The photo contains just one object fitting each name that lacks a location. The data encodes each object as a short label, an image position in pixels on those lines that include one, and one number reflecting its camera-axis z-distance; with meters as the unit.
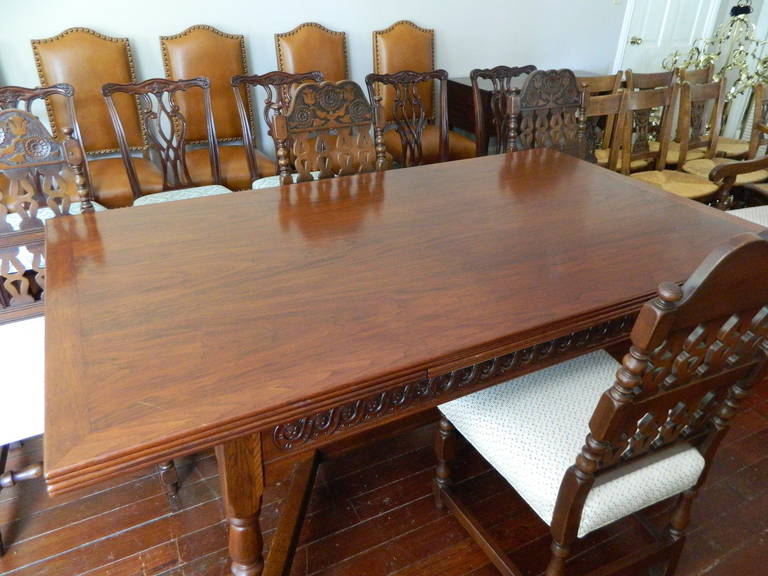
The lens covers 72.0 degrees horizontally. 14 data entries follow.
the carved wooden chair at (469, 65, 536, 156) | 2.91
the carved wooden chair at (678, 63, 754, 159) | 3.12
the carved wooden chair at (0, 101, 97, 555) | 1.26
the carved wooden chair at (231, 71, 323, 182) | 2.55
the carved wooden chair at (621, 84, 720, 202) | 2.59
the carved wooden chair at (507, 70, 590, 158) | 2.04
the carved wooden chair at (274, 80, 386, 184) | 1.72
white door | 3.96
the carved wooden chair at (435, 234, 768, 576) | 0.76
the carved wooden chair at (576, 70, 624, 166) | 3.12
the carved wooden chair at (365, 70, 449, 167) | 2.60
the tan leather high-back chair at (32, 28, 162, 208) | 2.43
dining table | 0.77
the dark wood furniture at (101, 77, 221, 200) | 2.30
